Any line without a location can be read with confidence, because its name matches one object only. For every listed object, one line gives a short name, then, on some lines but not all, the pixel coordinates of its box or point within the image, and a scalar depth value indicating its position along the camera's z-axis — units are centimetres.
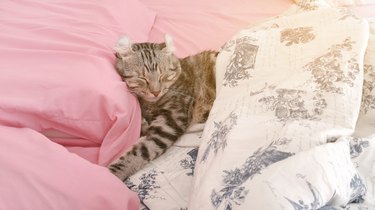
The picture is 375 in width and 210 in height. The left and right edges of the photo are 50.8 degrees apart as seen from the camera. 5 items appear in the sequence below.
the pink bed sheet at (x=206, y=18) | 150
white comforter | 65
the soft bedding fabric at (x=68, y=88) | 102
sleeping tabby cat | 119
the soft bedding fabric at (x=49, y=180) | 80
